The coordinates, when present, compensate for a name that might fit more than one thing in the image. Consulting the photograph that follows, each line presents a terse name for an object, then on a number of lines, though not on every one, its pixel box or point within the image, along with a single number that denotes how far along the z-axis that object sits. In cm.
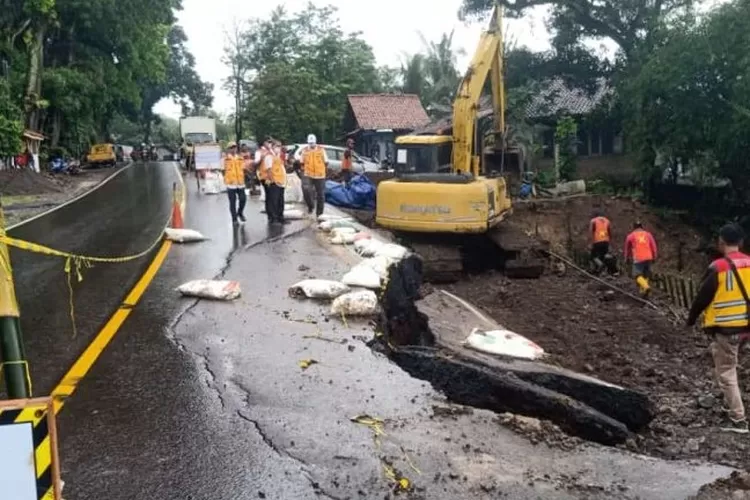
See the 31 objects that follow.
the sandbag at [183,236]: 1338
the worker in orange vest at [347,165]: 2225
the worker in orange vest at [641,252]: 1532
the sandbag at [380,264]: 1015
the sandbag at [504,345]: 767
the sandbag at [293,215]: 1669
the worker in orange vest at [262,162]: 1552
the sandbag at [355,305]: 819
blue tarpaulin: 2140
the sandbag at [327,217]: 1597
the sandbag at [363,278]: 949
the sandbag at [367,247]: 1206
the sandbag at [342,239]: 1328
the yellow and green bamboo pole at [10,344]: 297
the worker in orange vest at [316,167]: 1652
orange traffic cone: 1488
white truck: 5028
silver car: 2956
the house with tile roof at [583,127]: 3247
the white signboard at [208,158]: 2620
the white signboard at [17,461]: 251
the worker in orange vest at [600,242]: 1859
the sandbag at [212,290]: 903
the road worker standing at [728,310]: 711
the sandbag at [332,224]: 1477
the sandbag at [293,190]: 2091
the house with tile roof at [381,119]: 4144
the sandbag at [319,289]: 901
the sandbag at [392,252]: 1150
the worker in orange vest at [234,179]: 1543
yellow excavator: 1500
